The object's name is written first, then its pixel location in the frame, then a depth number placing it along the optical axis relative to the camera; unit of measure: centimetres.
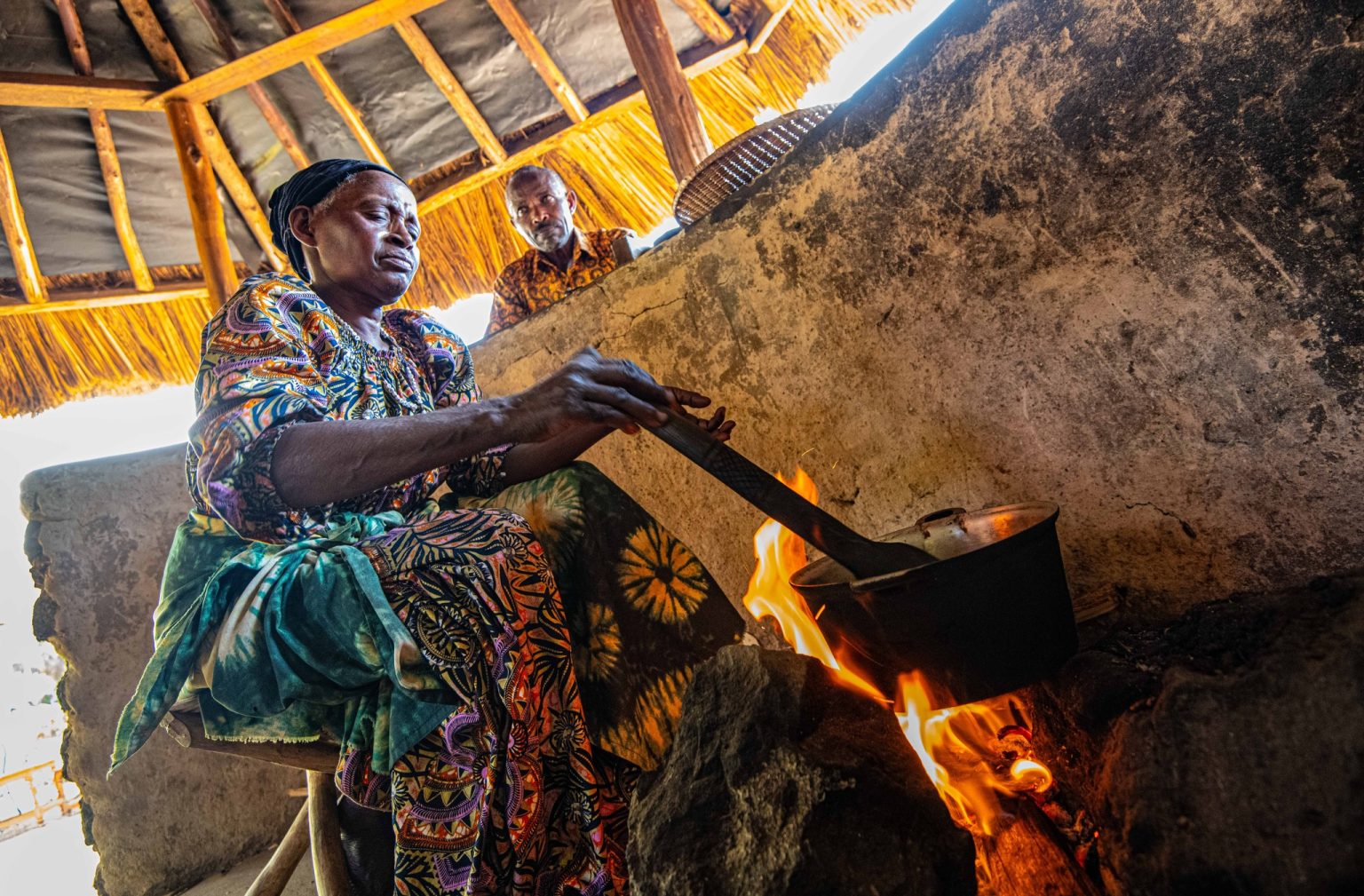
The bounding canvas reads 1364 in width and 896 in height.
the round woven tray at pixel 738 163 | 247
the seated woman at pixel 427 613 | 131
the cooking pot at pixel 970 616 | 125
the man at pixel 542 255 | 423
